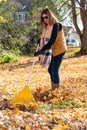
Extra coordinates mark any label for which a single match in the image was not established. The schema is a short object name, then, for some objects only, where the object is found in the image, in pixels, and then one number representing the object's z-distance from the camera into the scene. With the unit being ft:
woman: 27.20
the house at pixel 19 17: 124.99
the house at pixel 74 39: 280.10
